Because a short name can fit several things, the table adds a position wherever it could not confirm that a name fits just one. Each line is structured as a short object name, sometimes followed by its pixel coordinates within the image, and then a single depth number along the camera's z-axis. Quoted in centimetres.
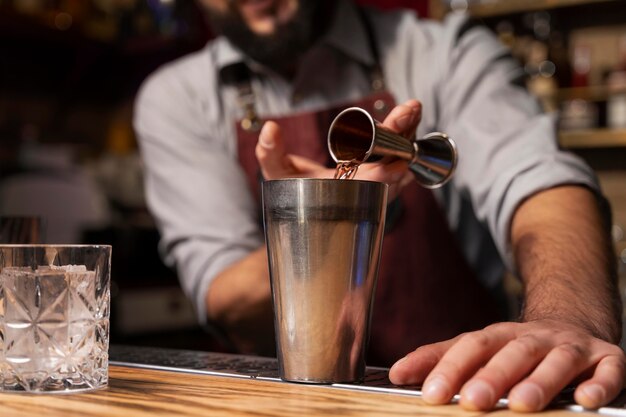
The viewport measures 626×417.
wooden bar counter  61
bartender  149
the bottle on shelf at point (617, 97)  288
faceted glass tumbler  71
